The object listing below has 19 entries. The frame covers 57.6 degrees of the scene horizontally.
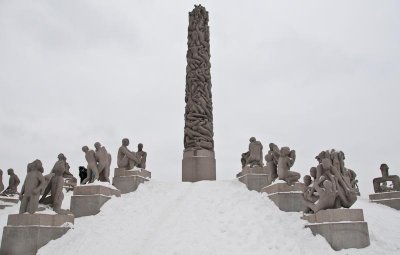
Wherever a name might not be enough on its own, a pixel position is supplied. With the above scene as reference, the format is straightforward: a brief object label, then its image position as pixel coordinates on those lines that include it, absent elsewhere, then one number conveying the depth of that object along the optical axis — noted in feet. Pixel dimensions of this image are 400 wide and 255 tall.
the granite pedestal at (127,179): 48.83
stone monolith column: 61.21
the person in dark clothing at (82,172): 68.83
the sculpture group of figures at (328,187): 30.94
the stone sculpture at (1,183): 60.23
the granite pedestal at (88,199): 40.60
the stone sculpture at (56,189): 35.91
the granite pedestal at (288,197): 37.81
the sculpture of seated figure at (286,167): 39.55
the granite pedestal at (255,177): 47.34
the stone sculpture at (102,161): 44.29
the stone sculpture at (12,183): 58.80
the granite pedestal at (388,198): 52.08
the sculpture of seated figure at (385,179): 54.61
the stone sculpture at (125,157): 50.78
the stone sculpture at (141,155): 55.26
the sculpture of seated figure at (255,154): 50.78
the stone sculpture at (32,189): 33.65
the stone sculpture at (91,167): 43.86
